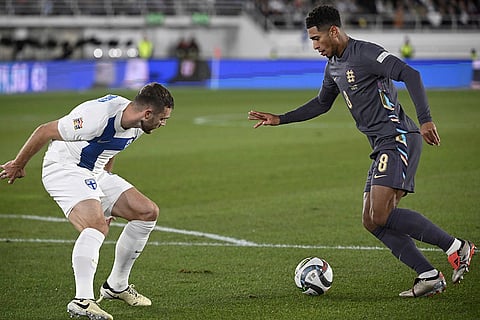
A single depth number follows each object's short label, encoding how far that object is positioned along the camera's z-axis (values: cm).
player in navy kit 1459
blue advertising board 7494
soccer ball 1505
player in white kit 1355
